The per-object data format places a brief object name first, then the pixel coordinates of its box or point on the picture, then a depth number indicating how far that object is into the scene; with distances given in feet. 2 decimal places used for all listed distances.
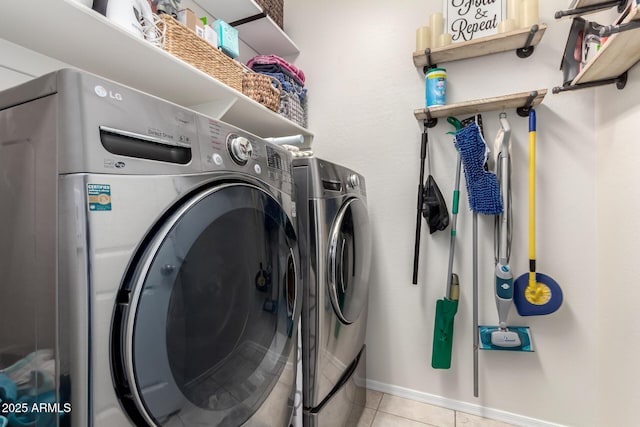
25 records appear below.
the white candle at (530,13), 4.46
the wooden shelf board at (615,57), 2.95
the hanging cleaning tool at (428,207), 5.07
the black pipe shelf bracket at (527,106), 4.37
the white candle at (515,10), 4.60
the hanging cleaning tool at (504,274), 4.52
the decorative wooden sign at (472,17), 4.92
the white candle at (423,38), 5.14
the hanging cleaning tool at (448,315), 4.94
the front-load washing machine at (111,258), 1.43
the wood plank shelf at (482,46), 4.48
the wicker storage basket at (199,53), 3.35
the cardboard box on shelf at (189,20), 3.78
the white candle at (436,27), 5.10
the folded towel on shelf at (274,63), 5.35
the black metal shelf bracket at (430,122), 5.32
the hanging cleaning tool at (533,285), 4.46
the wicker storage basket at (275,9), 5.33
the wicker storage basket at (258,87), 4.74
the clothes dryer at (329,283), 3.44
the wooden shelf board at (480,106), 4.43
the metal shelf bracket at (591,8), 3.45
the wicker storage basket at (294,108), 5.52
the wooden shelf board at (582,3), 3.54
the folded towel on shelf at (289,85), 5.46
